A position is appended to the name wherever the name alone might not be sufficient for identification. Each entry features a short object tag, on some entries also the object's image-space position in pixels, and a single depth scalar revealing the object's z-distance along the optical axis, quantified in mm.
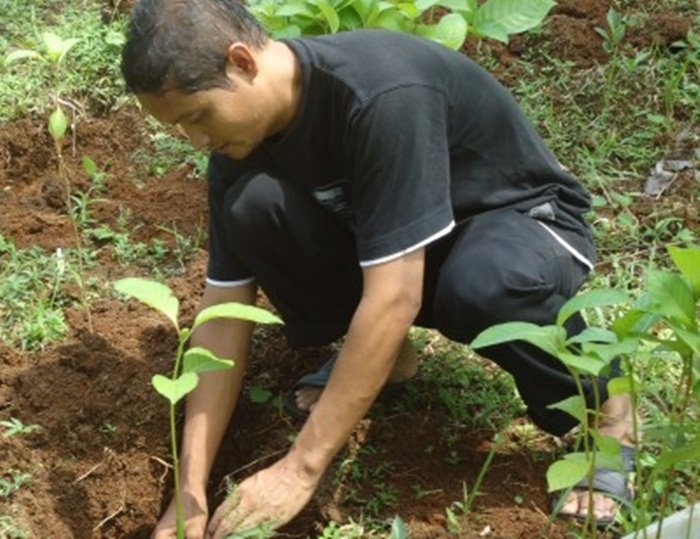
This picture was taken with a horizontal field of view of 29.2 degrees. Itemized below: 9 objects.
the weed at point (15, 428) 2721
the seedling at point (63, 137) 2830
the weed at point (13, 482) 2588
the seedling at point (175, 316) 1953
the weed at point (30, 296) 3025
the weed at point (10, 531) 2500
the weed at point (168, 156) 3705
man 2297
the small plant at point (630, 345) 1824
